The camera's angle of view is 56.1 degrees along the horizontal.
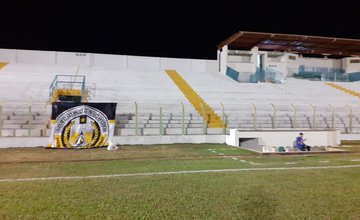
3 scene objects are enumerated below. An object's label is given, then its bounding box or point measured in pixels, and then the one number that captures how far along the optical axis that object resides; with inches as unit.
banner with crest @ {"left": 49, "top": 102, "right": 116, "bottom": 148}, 540.7
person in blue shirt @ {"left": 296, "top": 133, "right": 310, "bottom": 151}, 550.0
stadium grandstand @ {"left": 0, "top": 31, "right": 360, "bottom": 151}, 652.1
